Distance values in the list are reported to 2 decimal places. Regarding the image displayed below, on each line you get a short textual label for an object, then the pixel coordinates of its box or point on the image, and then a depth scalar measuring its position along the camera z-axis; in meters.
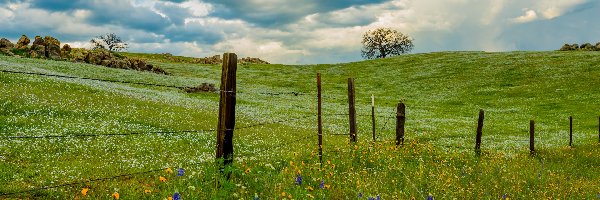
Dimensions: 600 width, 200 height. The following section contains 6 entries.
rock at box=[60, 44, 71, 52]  78.57
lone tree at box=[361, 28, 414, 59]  163.38
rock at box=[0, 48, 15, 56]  65.25
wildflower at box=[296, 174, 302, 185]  10.03
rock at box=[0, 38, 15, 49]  69.35
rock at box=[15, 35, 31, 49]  71.98
